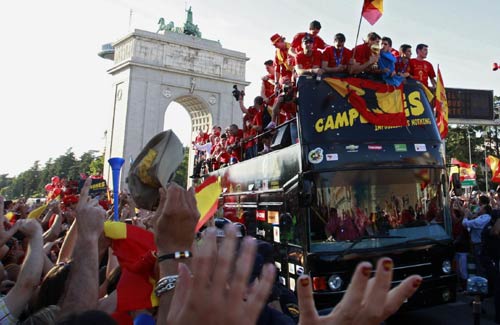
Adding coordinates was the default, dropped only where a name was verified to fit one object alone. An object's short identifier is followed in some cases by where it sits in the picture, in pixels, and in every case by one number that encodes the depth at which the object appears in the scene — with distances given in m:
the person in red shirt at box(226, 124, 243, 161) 10.78
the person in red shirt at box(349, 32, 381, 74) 6.51
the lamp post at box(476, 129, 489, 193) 47.30
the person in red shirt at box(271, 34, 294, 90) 9.09
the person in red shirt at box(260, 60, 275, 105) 10.09
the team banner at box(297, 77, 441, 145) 5.66
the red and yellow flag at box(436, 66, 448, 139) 7.98
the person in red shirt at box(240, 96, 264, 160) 8.54
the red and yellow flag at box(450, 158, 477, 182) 16.27
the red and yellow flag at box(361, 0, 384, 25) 7.06
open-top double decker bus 5.19
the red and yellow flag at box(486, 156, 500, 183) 13.41
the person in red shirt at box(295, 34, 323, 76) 7.22
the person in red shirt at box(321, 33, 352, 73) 7.24
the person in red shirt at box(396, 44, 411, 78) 7.83
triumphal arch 34.69
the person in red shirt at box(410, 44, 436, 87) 8.20
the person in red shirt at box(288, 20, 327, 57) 7.99
